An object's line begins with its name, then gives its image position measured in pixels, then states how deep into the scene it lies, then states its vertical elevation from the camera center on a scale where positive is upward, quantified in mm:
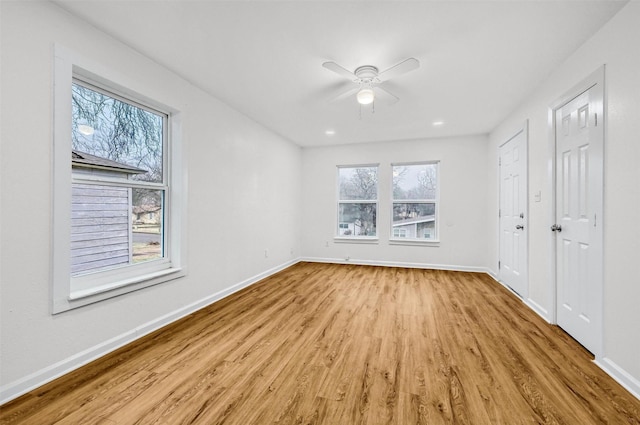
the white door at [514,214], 3408 -4
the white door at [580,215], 2068 -9
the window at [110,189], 1894 +188
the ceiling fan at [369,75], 2309 +1326
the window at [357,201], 5777 +249
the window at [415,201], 5398 +241
